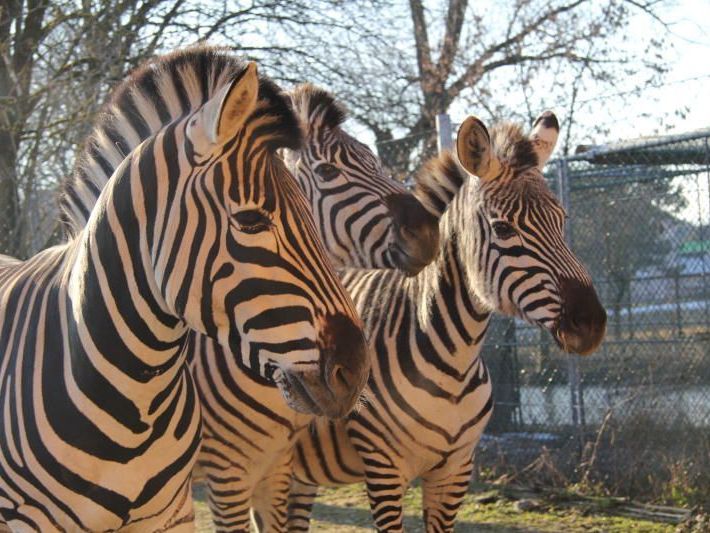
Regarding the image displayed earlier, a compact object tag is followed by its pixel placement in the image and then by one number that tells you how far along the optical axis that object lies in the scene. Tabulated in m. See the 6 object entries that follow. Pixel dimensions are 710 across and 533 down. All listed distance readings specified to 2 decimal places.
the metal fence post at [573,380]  7.67
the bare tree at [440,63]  10.98
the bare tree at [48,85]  7.99
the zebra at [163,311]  2.45
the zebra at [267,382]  4.16
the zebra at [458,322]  4.08
